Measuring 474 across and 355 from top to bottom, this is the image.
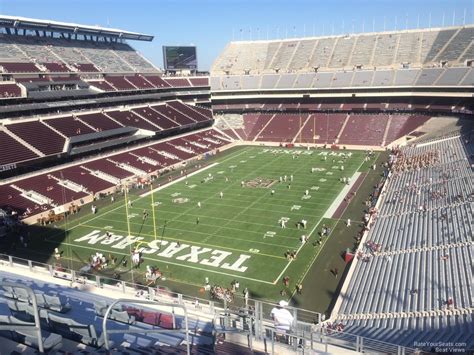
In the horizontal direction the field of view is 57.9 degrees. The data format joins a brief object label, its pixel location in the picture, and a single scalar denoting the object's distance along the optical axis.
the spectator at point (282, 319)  9.95
